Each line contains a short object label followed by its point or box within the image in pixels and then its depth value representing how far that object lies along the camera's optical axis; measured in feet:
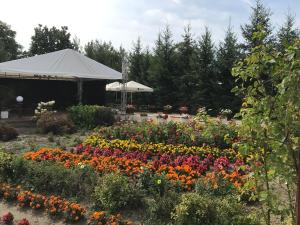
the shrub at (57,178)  11.28
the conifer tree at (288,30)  46.99
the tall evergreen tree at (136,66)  60.47
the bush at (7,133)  21.72
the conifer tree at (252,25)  47.86
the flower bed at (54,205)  9.34
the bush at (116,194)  9.95
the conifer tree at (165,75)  54.08
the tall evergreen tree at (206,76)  49.45
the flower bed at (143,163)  12.26
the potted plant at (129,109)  43.93
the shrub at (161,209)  9.22
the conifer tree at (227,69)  48.29
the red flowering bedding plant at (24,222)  9.28
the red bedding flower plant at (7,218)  9.68
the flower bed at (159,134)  17.97
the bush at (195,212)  8.12
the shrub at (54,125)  24.34
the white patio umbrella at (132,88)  45.69
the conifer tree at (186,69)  51.42
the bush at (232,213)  7.80
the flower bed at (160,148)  16.09
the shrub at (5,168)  12.67
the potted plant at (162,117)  28.56
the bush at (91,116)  28.46
